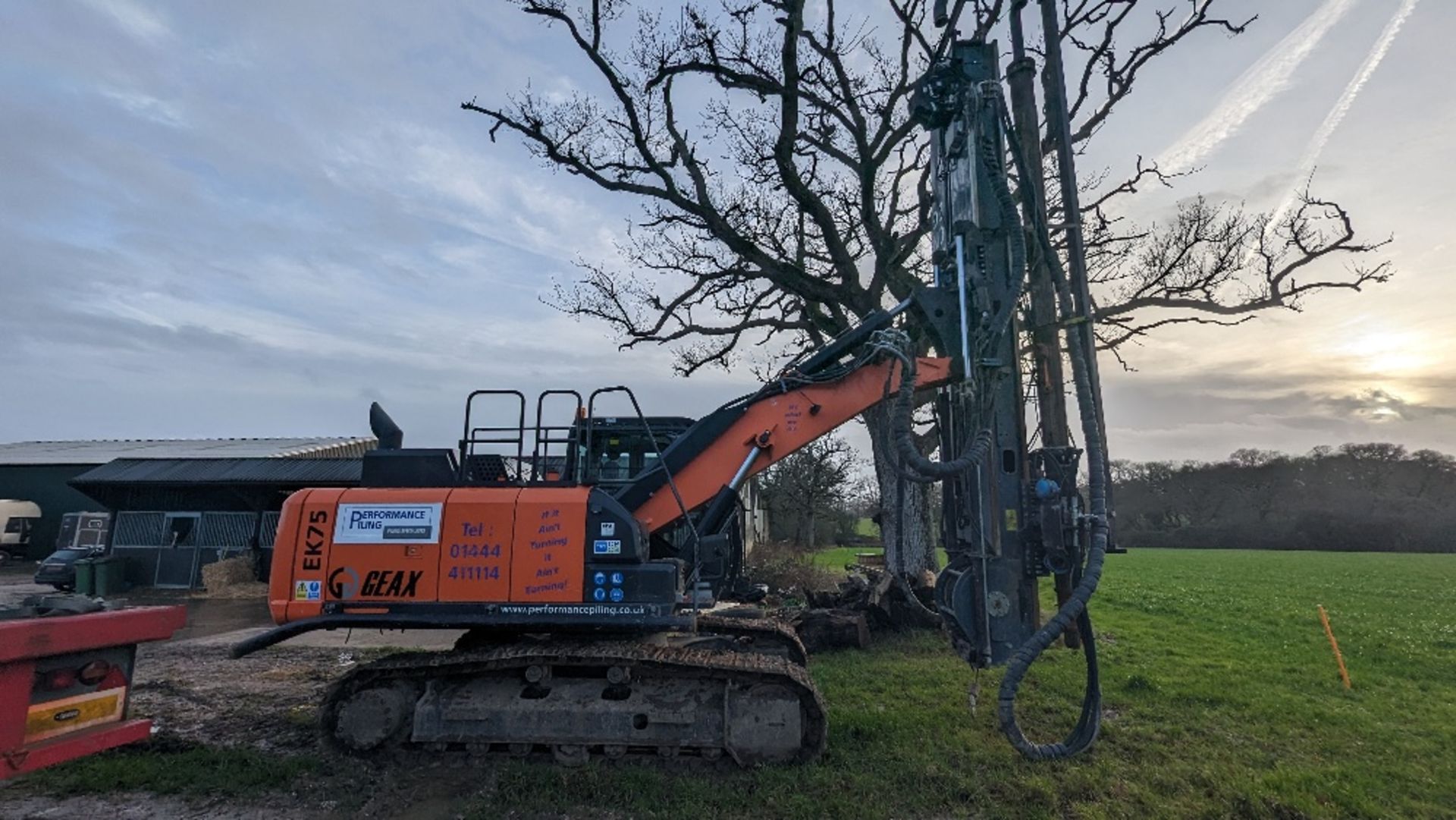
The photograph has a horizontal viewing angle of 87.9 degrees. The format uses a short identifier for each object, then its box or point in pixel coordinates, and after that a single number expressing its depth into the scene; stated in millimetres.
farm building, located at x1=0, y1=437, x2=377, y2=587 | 22156
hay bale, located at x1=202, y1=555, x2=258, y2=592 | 20375
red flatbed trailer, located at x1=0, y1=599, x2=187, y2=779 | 4160
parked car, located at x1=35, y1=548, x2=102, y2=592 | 20352
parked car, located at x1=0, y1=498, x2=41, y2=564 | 30531
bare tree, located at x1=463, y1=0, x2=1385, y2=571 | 14320
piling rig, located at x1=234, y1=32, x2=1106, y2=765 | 5770
